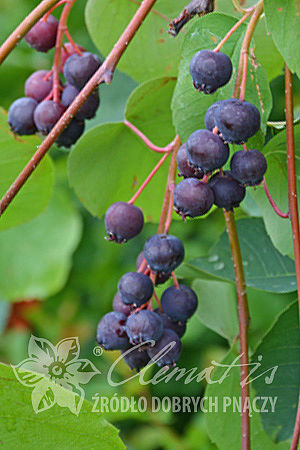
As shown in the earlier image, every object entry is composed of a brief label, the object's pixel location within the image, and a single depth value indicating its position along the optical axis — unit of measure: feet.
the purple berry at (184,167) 1.41
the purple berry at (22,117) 1.60
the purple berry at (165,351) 1.46
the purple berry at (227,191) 1.39
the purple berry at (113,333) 1.48
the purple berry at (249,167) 1.36
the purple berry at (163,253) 1.44
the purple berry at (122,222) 1.47
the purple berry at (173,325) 1.49
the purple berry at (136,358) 1.48
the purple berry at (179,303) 1.49
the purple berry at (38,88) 1.63
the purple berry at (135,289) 1.45
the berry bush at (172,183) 1.37
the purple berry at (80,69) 1.58
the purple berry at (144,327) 1.43
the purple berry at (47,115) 1.58
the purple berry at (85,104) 1.60
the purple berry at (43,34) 1.63
